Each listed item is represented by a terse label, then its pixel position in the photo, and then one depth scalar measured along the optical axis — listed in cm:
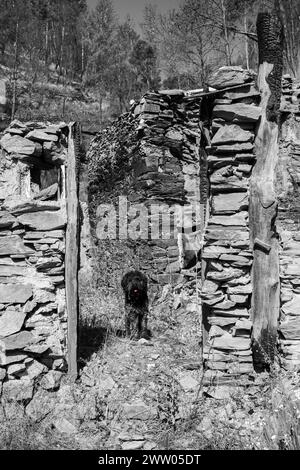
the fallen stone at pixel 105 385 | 446
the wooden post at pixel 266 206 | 426
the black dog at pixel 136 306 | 605
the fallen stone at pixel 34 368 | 439
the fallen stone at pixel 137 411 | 404
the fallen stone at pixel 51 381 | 440
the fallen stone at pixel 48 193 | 478
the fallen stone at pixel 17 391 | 421
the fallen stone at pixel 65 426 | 384
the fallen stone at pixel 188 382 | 443
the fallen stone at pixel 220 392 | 411
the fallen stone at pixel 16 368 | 431
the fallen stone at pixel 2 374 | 426
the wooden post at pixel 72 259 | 459
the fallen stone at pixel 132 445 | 358
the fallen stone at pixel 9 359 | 430
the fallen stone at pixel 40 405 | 405
